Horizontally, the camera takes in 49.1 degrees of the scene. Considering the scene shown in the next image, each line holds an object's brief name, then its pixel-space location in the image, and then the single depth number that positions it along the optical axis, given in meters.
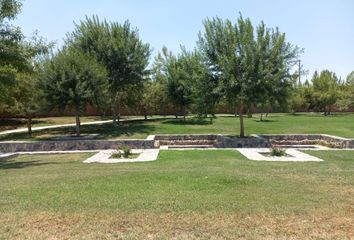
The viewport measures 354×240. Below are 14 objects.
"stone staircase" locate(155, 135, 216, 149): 20.77
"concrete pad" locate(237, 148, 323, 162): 12.86
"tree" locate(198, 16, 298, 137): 18.59
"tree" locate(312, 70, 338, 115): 47.40
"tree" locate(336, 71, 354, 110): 45.84
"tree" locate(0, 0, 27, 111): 14.03
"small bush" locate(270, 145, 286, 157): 14.47
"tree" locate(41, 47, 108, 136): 21.09
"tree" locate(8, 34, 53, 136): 21.48
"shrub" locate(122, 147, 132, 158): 14.91
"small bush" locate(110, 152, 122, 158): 14.76
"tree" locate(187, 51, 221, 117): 19.67
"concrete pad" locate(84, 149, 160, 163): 13.34
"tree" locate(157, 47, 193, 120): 29.97
